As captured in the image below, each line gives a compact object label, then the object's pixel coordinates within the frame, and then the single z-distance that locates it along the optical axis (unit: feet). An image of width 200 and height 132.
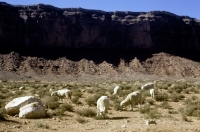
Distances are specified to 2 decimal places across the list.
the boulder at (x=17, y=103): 44.73
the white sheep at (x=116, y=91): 77.75
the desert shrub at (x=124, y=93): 76.64
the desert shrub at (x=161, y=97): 66.59
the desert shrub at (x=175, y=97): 66.67
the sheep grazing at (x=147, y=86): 87.83
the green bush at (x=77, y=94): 74.22
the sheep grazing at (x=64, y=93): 67.92
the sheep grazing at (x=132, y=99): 54.08
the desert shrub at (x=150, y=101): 61.72
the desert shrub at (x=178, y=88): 87.13
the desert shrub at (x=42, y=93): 75.00
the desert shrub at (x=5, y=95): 67.90
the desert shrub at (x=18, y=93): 73.58
